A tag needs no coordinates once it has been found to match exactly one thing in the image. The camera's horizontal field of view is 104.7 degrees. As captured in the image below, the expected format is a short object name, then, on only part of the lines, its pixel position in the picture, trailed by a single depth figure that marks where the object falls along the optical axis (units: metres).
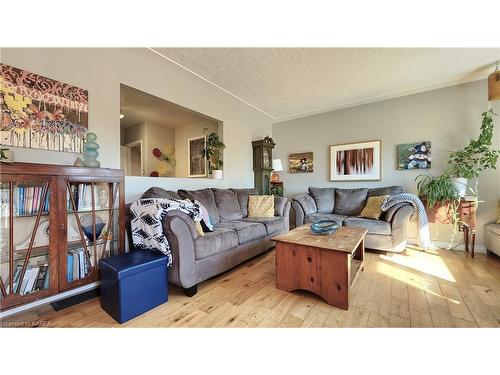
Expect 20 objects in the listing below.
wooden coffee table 1.42
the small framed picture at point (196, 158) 4.04
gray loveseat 2.49
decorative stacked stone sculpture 1.59
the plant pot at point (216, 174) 3.04
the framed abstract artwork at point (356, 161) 3.39
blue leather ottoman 1.28
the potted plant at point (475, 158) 2.44
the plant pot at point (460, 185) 2.54
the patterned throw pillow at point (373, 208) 2.74
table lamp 4.15
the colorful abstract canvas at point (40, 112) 1.37
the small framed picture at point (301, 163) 4.09
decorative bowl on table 1.82
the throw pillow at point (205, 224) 1.97
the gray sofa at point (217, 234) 1.56
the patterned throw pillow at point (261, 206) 2.95
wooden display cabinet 1.24
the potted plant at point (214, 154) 2.98
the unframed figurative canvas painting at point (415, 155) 2.98
